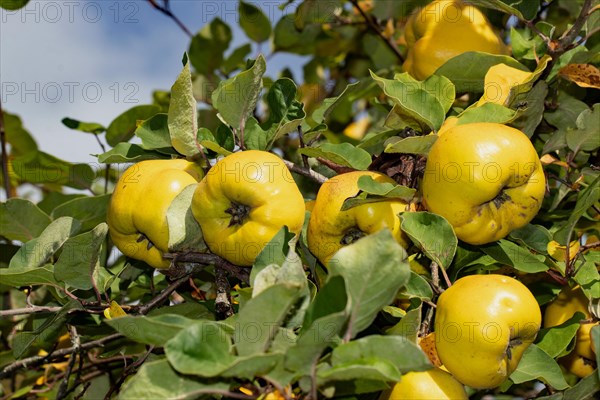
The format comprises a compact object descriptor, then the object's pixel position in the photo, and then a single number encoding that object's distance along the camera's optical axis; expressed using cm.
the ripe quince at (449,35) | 116
